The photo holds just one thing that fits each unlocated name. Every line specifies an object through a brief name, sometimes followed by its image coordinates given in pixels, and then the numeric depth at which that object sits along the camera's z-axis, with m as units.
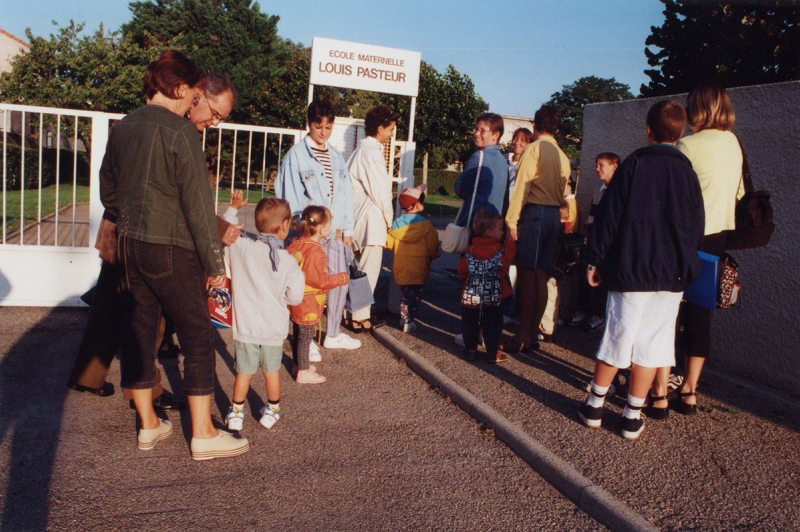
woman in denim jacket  5.76
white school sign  9.44
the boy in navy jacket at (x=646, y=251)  4.00
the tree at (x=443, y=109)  33.75
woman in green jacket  3.50
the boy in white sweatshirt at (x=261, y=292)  4.12
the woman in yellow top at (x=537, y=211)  5.83
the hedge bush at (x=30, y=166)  20.38
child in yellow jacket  6.71
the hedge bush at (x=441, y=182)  46.78
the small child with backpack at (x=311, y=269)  4.84
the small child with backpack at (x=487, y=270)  5.57
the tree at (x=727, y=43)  22.11
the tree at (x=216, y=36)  38.81
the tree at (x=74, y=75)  31.81
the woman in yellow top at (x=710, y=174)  4.44
